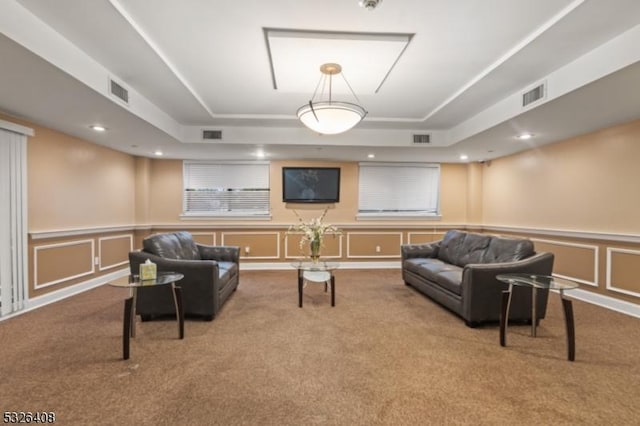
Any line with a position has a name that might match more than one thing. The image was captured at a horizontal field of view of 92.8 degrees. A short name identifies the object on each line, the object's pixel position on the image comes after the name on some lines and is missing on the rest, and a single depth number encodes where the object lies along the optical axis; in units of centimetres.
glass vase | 420
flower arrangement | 420
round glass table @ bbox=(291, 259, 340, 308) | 393
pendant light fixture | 283
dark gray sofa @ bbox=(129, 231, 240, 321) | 336
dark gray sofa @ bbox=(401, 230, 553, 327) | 323
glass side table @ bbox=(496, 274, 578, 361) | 254
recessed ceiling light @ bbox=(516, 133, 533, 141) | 431
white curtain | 350
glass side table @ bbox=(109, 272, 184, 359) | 254
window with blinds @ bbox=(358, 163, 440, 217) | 667
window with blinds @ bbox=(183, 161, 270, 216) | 640
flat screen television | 643
